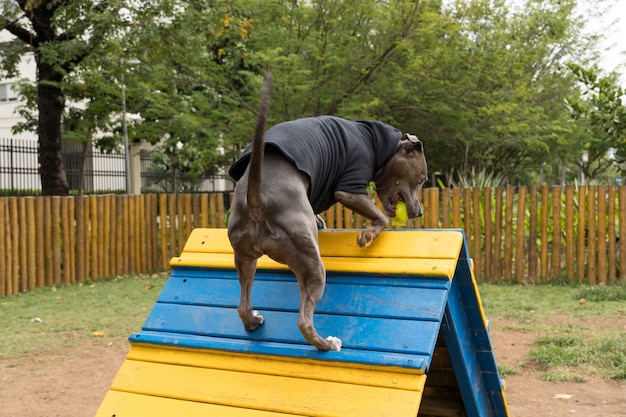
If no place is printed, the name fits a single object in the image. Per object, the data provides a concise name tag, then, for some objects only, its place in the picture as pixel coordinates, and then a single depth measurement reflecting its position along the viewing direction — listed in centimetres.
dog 304
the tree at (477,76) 1283
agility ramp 299
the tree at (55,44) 1217
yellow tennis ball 403
